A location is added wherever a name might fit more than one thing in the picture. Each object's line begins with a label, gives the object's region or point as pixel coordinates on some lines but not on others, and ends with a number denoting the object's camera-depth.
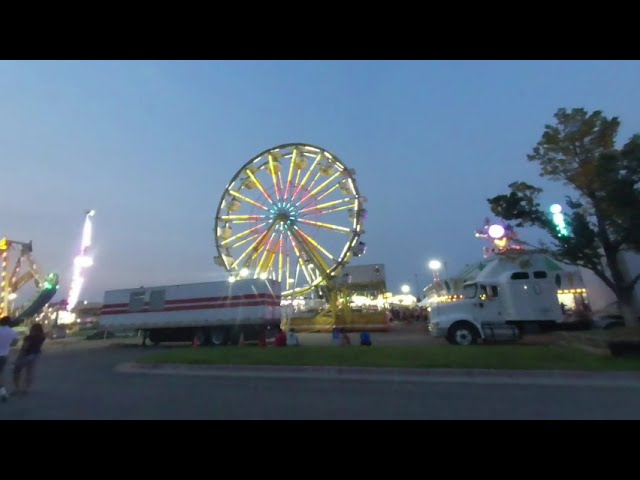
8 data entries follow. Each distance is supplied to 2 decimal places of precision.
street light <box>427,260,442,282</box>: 49.43
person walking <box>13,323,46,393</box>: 8.14
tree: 13.45
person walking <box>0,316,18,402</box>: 7.54
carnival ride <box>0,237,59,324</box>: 46.25
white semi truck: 16.19
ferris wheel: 31.62
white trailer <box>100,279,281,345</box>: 21.98
